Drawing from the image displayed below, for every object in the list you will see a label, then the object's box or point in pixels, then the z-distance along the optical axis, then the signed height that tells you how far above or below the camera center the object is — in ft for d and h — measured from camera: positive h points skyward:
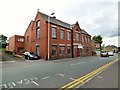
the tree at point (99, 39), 149.67 +14.59
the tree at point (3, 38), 163.14 +17.99
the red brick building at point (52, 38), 52.37 +6.34
